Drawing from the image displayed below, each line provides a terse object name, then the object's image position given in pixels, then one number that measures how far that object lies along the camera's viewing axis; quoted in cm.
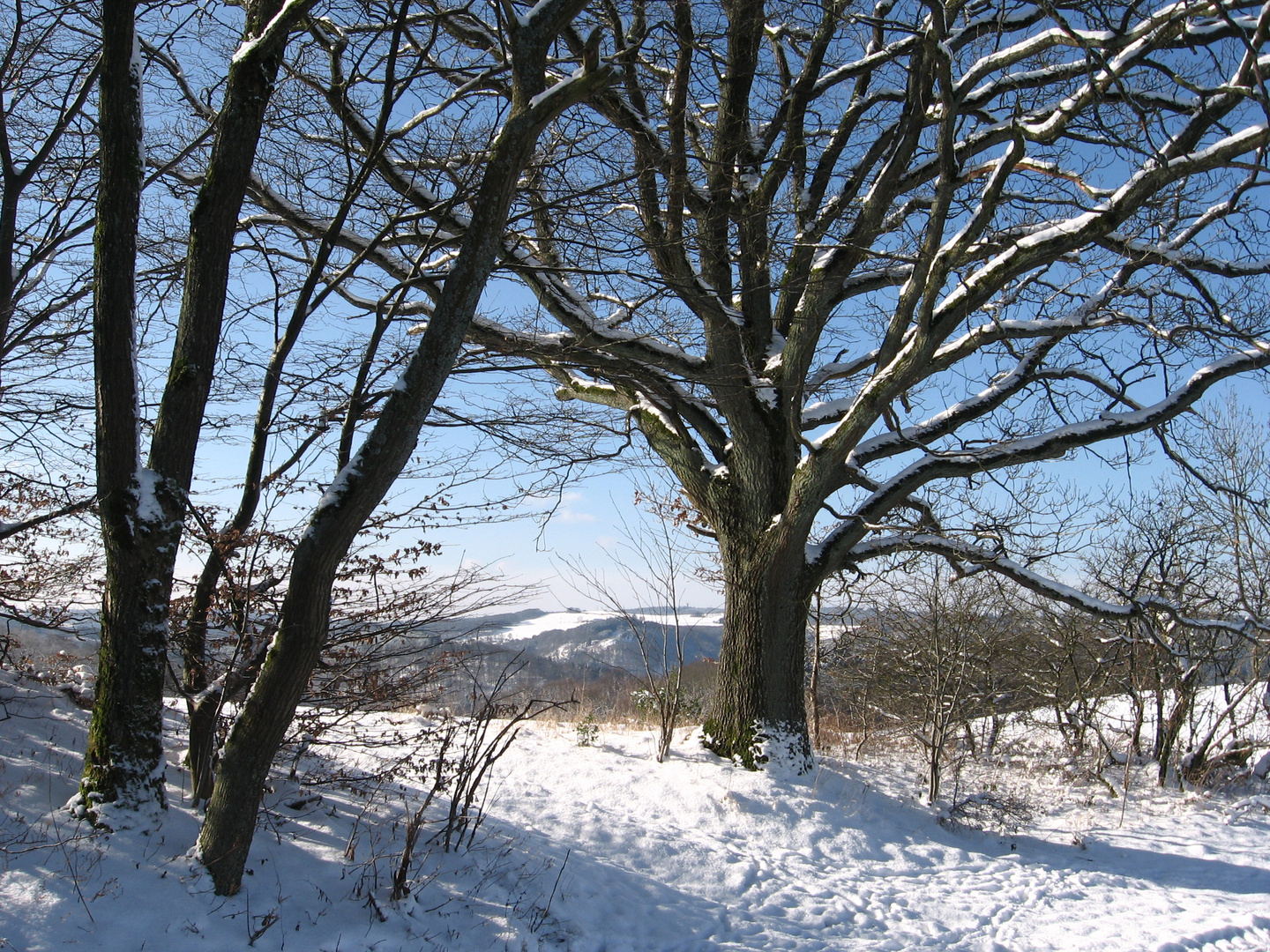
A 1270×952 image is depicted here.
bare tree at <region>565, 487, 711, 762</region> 757
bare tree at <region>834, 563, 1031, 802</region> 741
